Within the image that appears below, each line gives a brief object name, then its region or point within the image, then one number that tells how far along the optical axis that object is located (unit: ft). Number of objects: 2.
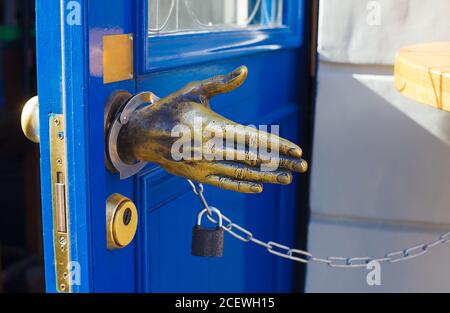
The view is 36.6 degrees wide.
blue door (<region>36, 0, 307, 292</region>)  2.98
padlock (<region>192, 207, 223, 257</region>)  3.72
